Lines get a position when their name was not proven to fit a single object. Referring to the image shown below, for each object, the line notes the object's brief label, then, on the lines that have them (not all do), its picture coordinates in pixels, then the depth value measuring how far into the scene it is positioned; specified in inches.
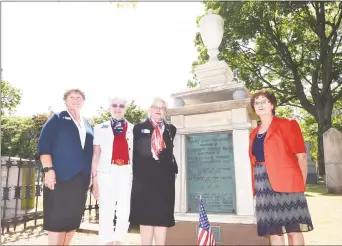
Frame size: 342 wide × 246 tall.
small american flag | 141.6
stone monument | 164.6
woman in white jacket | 141.5
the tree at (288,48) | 739.4
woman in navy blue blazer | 129.8
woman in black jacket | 144.2
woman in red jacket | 129.3
